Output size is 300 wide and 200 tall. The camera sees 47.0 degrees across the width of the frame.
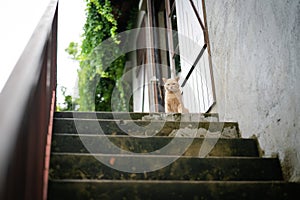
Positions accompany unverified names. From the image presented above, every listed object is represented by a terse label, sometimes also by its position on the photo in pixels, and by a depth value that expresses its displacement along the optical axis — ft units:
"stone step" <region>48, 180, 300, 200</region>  4.48
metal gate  10.78
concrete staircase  4.59
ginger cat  10.84
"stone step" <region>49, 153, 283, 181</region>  5.27
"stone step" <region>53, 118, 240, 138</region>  7.16
